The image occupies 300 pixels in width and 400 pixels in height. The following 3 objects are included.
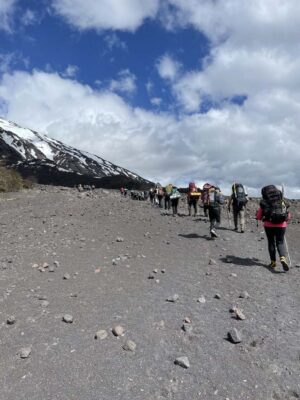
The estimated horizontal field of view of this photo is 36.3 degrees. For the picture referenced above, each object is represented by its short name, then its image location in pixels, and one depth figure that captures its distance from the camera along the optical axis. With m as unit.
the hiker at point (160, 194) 34.79
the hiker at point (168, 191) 28.26
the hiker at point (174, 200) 26.09
